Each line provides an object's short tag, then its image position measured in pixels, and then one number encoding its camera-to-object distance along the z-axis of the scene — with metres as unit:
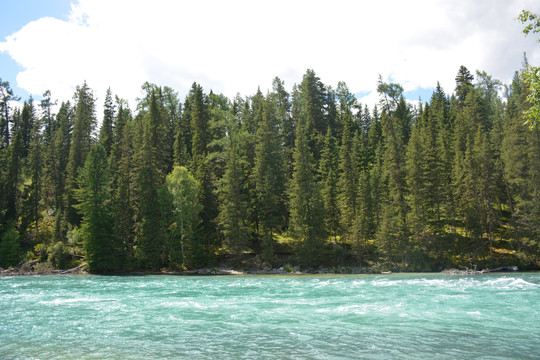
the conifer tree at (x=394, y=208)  44.59
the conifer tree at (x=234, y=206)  46.72
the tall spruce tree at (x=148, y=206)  45.56
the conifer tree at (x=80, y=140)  57.38
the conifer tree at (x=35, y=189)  57.97
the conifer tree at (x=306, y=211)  46.31
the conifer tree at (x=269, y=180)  48.84
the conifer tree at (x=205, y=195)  51.03
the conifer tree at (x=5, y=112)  85.75
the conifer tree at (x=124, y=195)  47.00
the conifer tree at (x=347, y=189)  49.97
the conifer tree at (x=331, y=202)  52.53
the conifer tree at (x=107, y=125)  68.69
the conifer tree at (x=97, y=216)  44.41
